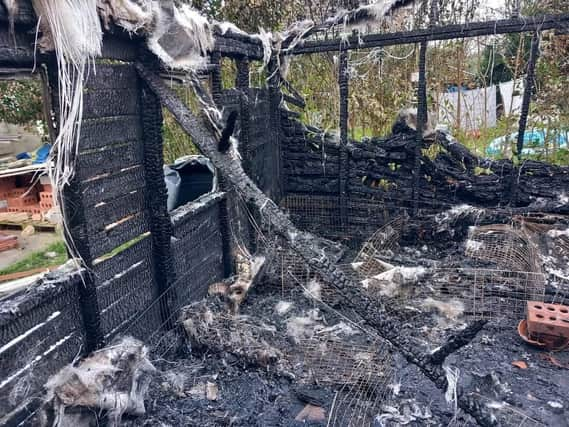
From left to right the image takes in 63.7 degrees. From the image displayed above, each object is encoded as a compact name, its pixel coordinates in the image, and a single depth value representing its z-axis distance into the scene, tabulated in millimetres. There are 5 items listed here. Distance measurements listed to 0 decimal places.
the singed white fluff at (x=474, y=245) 4918
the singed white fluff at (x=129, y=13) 2686
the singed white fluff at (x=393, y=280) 4445
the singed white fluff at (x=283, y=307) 4497
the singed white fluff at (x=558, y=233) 4945
